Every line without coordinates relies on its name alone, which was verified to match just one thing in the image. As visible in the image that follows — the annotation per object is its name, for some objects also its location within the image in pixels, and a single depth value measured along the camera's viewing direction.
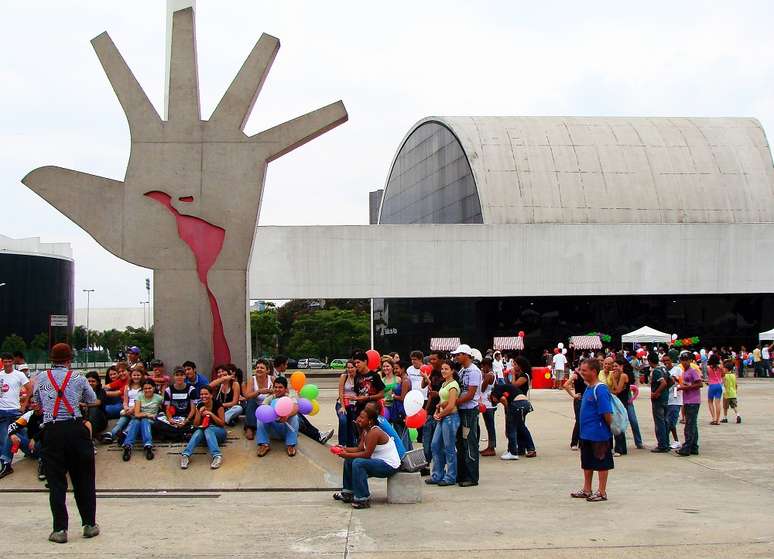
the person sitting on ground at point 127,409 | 12.54
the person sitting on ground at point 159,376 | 13.71
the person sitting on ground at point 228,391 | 13.21
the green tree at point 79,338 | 105.44
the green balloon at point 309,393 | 13.20
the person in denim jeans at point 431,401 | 13.06
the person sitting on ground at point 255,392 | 13.09
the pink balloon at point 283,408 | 12.23
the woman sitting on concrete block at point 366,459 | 9.95
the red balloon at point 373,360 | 14.39
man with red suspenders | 8.23
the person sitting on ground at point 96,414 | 12.68
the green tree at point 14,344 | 82.53
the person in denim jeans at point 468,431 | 11.58
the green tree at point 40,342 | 95.94
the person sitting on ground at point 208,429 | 11.99
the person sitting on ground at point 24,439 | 11.84
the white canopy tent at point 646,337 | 39.78
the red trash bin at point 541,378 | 35.78
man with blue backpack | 10.00
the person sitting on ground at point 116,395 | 13.30
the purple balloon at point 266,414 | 12.23
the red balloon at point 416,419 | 11.77
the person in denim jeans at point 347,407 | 13.05
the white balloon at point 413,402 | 11.66
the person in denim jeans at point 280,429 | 12.36
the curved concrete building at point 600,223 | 42.44
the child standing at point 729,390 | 19.22
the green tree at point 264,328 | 68.19
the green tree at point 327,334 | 68.31
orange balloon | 13.39
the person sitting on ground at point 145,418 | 12.19
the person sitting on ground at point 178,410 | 12.63
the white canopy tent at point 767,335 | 41.16
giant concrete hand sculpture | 14.85
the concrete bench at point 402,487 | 10.13
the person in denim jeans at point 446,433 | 11.55
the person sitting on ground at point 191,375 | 12.88
